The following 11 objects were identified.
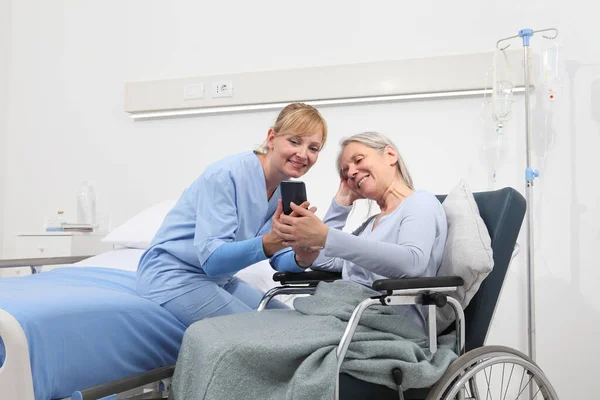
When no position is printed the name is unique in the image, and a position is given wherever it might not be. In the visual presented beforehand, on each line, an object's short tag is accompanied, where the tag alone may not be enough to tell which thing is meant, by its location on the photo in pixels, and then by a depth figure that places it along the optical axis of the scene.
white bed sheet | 2.64
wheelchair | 1.51
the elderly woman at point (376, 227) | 1.65
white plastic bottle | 3.75
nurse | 2.02
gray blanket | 1.46
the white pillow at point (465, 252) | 1.71
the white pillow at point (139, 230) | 3.04
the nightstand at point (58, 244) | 3.43
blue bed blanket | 1.66
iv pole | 2.85
